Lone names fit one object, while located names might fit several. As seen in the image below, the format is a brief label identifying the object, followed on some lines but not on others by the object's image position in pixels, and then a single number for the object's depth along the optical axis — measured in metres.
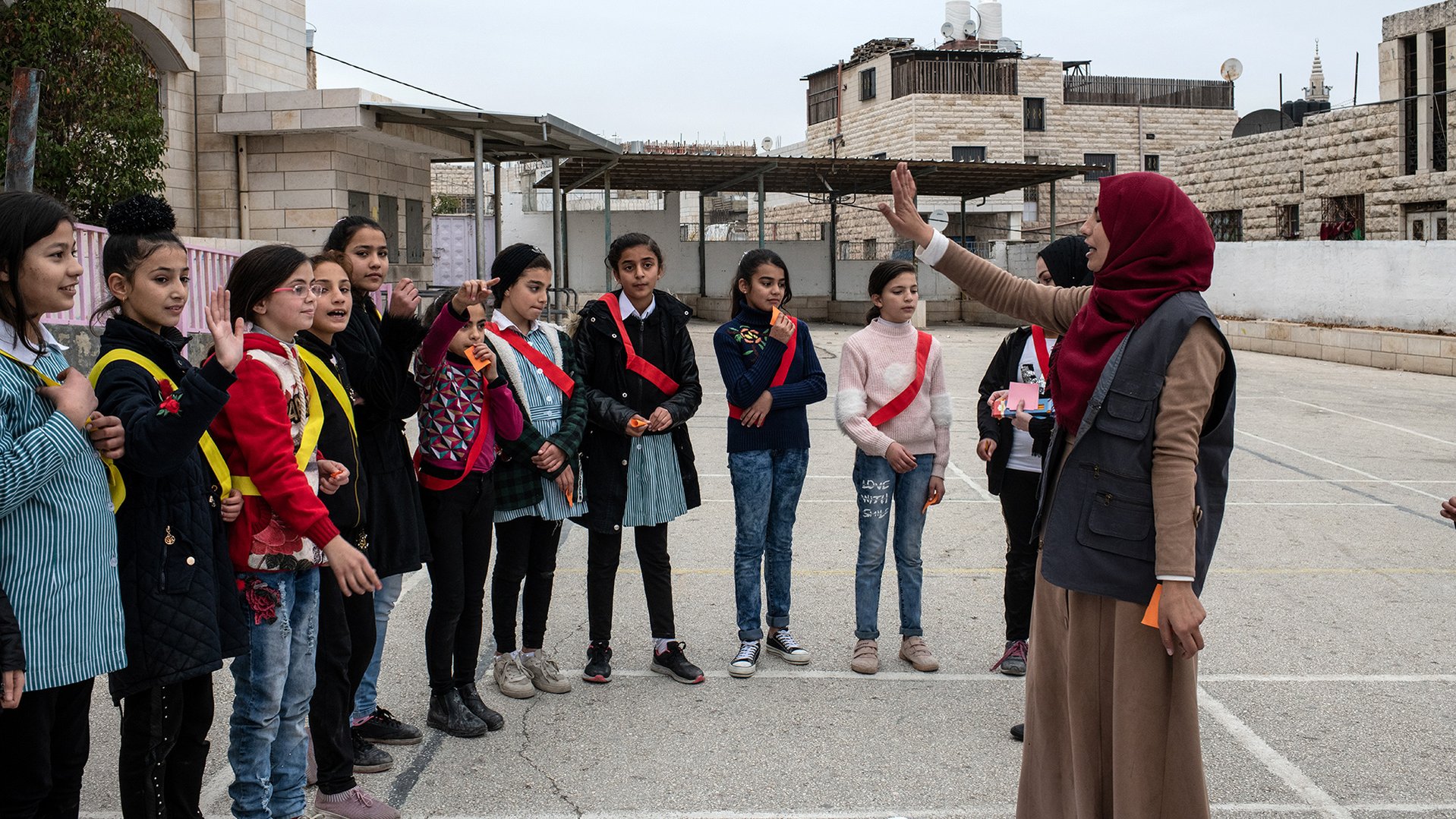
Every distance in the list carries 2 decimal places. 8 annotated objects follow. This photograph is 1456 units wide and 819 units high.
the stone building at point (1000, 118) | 48.09
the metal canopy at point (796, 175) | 27.31
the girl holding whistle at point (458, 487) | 4.40
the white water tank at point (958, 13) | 53.62
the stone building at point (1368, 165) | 23.88
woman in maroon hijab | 2.88
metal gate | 32.53
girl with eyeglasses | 3.28
